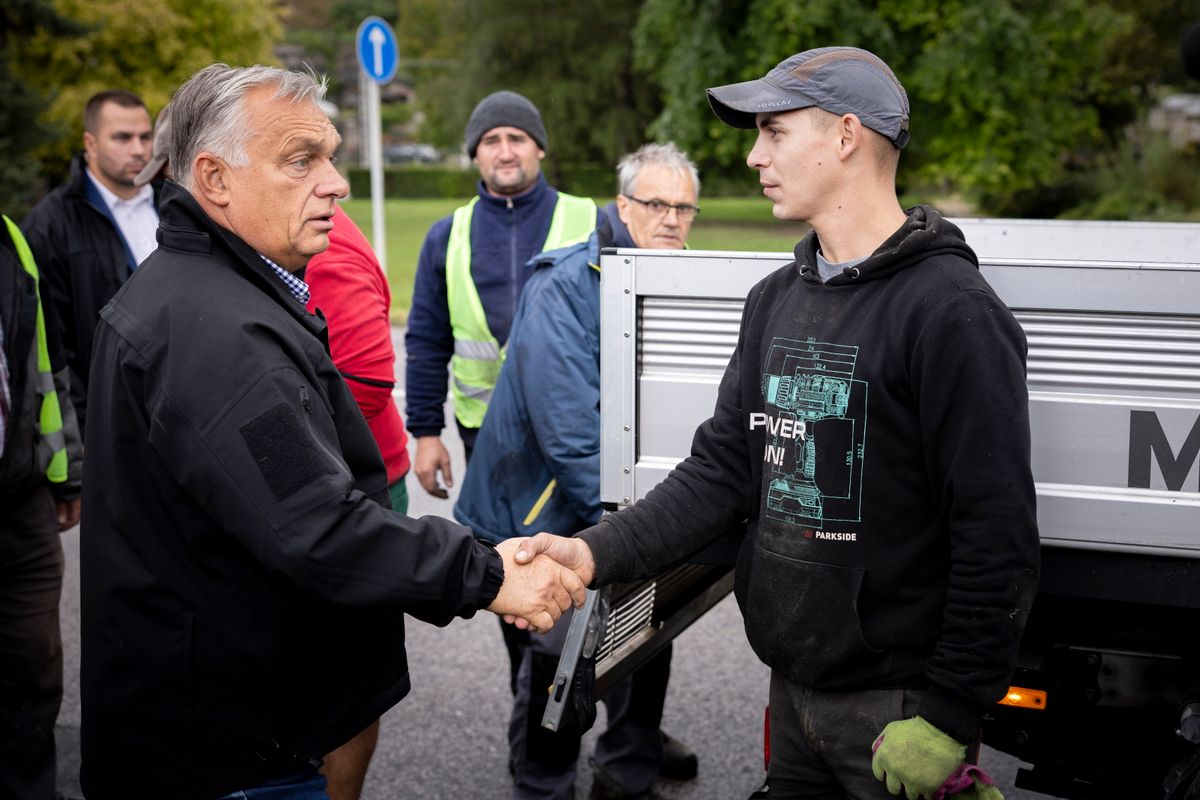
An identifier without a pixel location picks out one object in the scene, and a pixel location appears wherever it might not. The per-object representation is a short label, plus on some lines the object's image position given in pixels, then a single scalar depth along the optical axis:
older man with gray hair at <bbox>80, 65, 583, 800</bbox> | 2.16
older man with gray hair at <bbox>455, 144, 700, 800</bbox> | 3.62
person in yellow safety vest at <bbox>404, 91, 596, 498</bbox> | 4.85
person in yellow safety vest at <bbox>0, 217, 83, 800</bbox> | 3.79
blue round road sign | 12.53
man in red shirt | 3.46
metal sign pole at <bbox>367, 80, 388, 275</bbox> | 12.47
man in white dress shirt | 4.88
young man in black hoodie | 2.23
